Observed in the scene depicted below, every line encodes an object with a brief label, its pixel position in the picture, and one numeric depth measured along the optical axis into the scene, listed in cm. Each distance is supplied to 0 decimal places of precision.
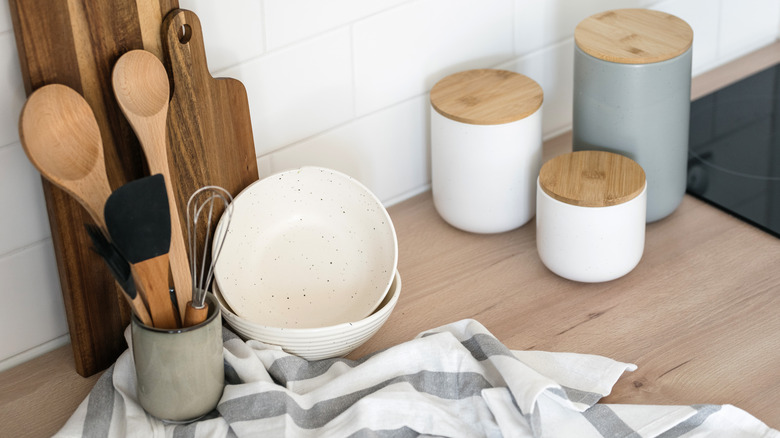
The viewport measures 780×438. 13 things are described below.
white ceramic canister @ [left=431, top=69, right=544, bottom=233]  149
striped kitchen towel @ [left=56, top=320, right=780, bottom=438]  132
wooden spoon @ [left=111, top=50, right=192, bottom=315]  131
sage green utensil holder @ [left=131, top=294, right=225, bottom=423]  129
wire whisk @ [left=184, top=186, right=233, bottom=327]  140
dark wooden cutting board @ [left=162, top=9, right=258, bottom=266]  135
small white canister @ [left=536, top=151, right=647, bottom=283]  144
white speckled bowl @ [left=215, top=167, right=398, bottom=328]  142
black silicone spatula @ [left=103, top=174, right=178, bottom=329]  123
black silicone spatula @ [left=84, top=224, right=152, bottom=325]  126
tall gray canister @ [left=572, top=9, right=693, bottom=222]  148
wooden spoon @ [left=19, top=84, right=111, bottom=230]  126
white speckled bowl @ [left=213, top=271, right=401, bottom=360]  136
